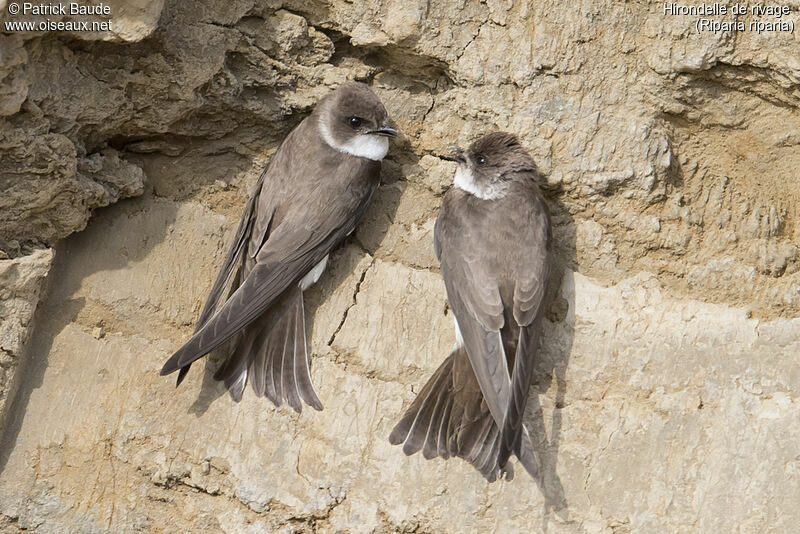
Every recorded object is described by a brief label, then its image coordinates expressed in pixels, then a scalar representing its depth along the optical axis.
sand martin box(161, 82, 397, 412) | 6.75
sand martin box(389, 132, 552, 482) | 6.30
